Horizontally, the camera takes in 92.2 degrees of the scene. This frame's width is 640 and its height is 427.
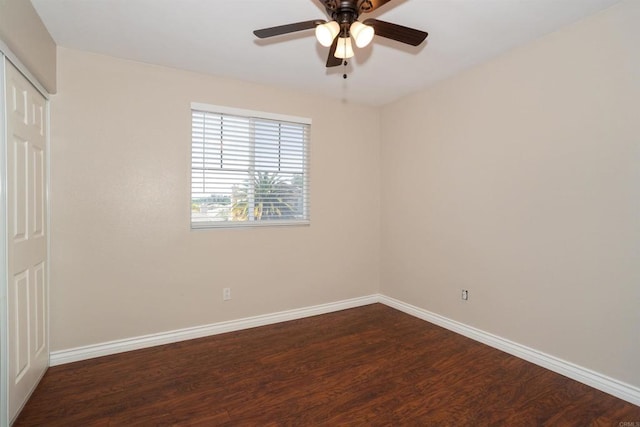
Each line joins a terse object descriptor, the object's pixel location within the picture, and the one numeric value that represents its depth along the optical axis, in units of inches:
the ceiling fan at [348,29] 62.1
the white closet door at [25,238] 70.6
